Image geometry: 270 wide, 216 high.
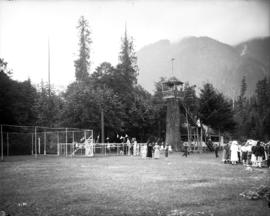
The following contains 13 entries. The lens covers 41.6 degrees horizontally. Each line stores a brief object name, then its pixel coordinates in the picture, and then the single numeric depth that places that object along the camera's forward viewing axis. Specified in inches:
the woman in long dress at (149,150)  1406.3
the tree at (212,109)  2559.5
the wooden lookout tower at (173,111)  2192.5
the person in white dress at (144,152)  1435.0
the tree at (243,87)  5163.4
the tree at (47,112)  2150.3
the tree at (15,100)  1819.4
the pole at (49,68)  2373.3
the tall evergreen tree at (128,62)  2698.1
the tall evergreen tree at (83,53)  2568.9
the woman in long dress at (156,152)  1376.7
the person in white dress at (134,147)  1624.0
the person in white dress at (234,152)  1057.5
